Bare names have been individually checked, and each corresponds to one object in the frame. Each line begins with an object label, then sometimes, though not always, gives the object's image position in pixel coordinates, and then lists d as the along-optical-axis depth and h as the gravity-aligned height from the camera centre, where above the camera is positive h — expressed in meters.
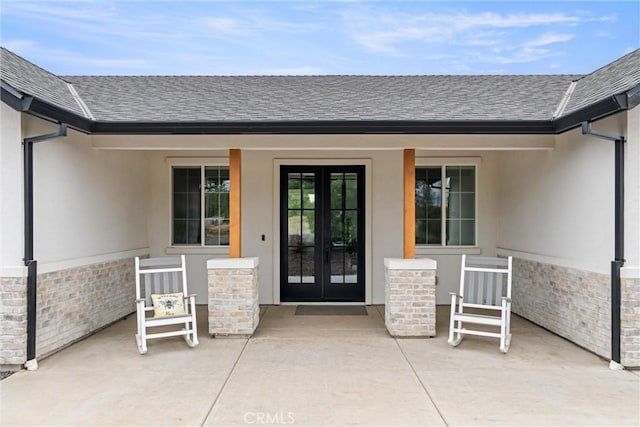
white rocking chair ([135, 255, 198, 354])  5.23 -1.13
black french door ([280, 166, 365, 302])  7.88 -0.46
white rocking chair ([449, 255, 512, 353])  5.16 -1.12
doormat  7.18 -1.70
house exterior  4.64 +0.34
